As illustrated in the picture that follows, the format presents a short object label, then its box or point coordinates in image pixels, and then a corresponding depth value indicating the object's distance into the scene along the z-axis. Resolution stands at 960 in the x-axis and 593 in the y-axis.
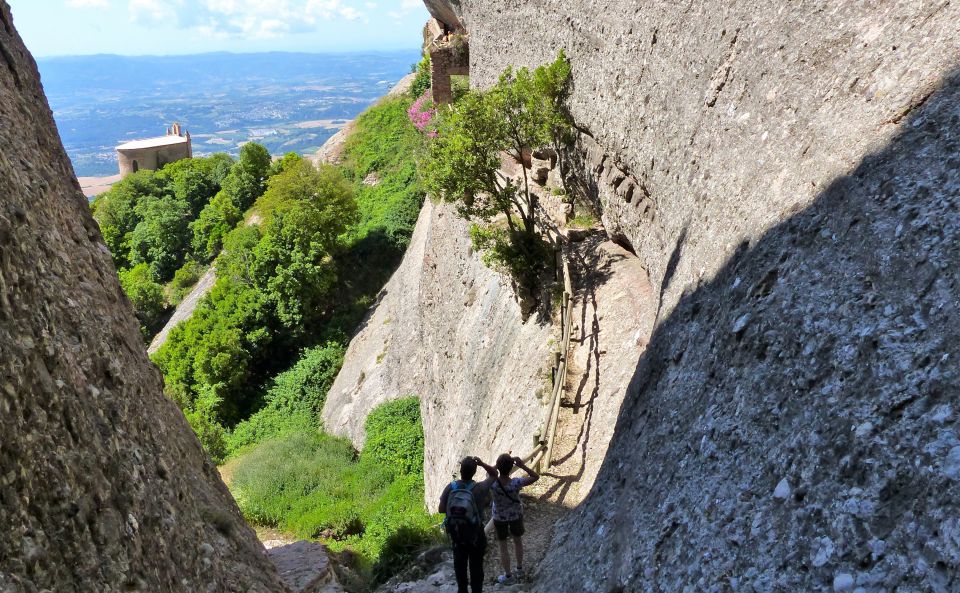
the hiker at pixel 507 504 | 7.72
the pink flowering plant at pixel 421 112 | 29.16
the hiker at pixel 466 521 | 7.08
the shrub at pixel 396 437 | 20.31
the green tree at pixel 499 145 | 14.23
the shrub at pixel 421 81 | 39.62
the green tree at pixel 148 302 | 39.25
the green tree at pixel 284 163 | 36.09
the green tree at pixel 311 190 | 30.77
